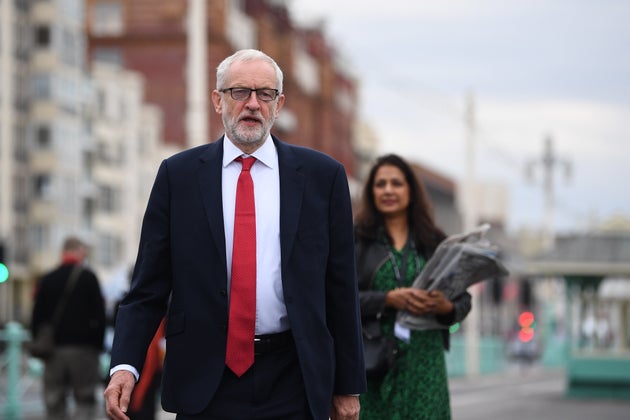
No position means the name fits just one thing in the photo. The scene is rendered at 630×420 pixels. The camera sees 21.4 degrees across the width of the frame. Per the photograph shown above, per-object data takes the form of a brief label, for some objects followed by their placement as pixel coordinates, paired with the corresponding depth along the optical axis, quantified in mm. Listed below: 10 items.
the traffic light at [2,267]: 27203
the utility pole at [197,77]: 22625
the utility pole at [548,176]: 79138
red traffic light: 68738
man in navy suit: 5301
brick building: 85375
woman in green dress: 7848
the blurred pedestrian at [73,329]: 14305
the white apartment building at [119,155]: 84562
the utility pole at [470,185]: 47531
